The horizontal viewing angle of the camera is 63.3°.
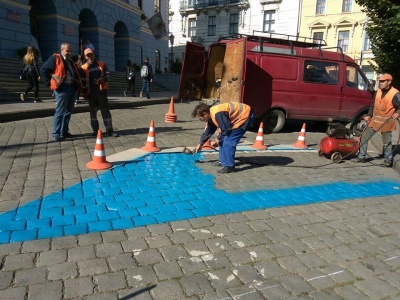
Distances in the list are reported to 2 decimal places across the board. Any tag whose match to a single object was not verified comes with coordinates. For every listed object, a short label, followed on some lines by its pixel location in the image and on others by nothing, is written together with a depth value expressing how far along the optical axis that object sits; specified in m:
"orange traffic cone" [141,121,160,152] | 6.30
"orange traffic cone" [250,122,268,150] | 7.16
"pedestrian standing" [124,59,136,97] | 15.68
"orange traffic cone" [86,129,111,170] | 5.09
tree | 11.61
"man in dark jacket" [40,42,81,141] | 6.29
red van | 8.59
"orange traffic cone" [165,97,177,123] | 10.23
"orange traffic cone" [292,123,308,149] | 7.64
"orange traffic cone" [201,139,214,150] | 6.33
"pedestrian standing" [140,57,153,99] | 14.71
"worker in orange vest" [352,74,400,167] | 6.04
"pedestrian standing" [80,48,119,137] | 6.66
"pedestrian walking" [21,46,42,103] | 10.41
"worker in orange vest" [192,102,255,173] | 4.99
